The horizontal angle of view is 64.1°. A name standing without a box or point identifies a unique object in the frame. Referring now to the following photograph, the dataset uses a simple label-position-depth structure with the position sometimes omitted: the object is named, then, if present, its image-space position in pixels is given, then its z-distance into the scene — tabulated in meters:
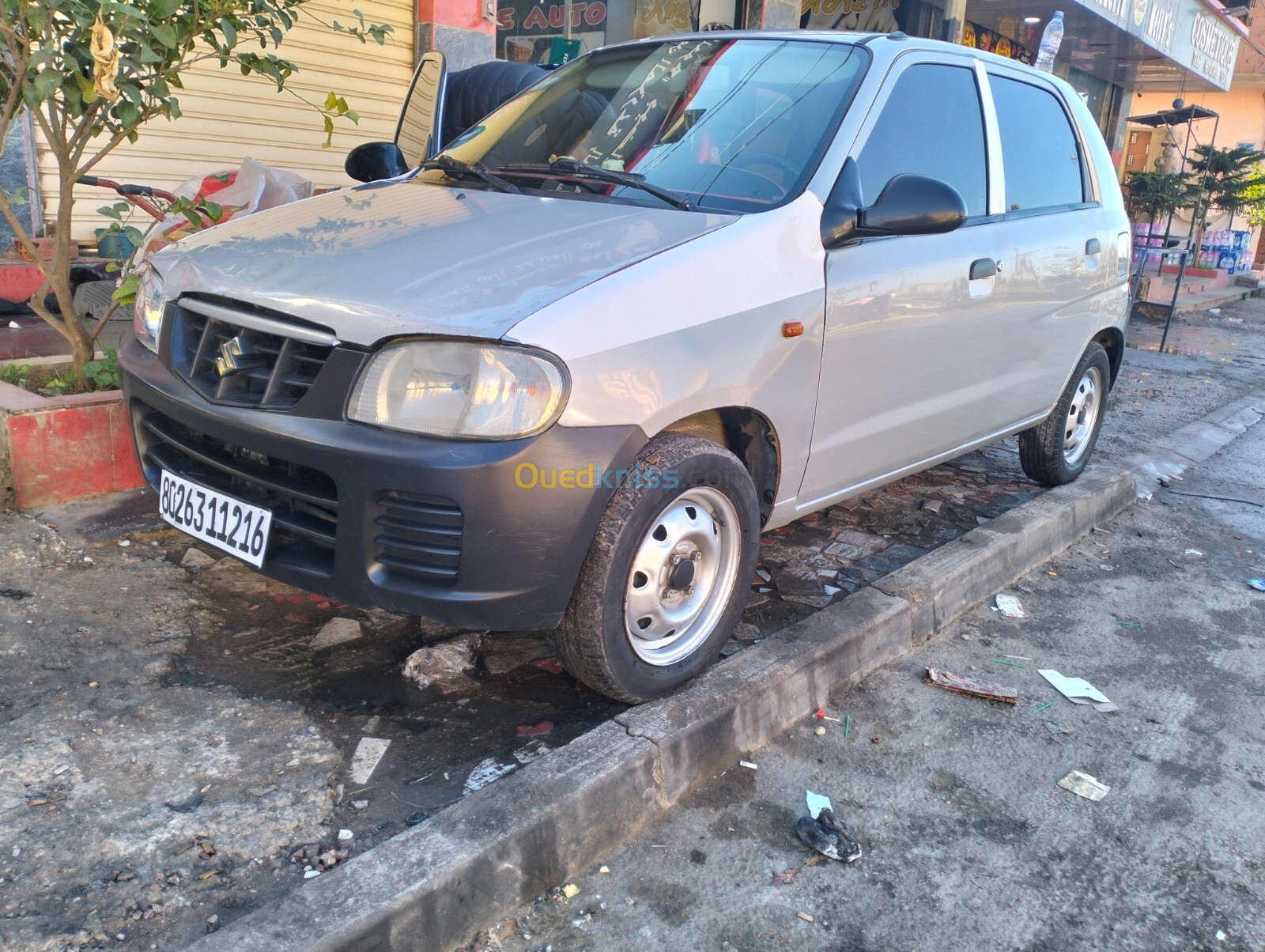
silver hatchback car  2.33
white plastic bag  4.76
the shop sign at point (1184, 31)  14.15
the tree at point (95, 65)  3.54
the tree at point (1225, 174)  17.97
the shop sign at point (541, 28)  11.10
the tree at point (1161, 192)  16.03
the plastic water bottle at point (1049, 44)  5.64
